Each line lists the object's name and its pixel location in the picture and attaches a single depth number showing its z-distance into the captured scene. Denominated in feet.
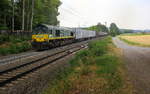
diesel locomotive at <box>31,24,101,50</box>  56.75
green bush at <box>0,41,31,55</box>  46.60
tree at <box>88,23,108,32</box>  391.04
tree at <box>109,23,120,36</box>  464.81
